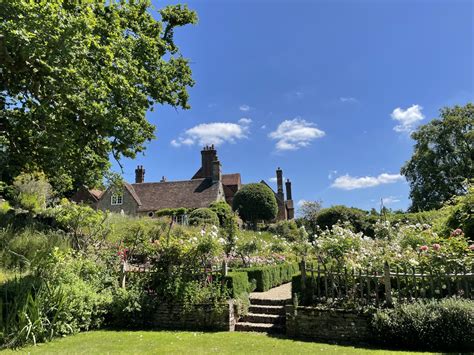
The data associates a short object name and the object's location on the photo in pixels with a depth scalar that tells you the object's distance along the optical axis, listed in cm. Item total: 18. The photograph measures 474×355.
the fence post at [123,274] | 950
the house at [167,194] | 3638
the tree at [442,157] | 3378
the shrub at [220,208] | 2977
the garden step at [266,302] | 910
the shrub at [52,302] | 691
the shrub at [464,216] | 897
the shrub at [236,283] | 871
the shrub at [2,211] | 1523
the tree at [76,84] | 627
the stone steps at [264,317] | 821
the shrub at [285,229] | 2960
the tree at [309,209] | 4287
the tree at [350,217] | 2828
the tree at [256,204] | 3734
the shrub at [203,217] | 2609
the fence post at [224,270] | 881
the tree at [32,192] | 1670
